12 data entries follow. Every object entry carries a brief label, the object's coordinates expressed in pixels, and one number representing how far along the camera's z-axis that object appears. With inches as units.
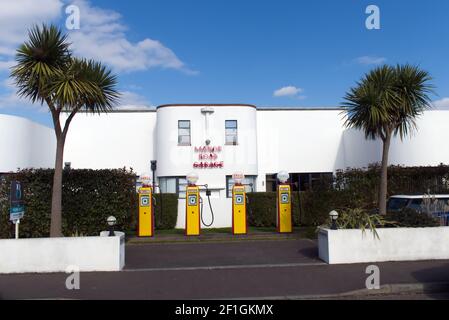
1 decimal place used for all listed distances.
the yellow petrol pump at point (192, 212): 603.5
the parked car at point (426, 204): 462.3
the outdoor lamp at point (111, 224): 390.7
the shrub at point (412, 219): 416.2
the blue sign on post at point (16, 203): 407.5
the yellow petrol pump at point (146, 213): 601.3
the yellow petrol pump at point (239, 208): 609.6
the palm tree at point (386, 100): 499.2
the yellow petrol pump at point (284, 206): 611.5
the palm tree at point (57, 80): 401.1
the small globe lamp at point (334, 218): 398.5
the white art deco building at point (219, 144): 911.7
